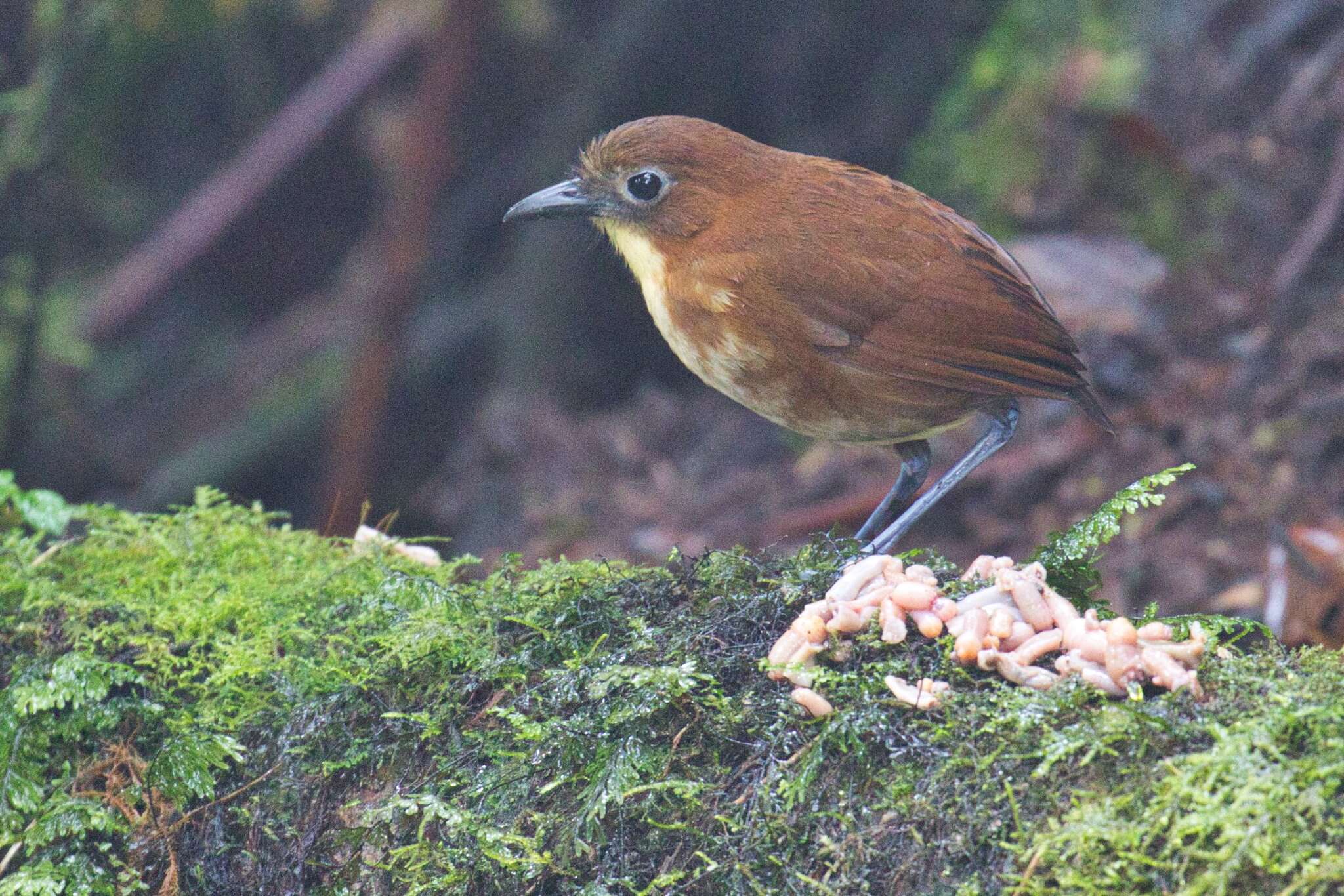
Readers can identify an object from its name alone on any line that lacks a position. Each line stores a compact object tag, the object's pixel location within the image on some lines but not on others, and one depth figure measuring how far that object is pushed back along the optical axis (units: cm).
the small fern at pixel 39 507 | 605
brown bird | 591
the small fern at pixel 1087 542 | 457
